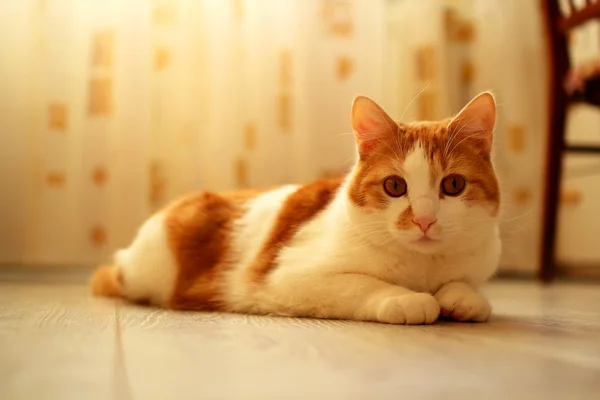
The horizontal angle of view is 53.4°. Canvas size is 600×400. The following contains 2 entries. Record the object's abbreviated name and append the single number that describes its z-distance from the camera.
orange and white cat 1.01
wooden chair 1.98
